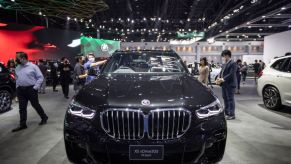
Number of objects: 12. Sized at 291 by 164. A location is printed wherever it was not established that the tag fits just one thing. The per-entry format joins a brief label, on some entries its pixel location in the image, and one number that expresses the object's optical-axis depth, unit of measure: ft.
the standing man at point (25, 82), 12.98
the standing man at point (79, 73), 20.94
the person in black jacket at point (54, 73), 31.52
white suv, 16.69
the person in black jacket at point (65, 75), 25.48
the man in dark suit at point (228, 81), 14.93
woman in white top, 20.13
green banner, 51.80
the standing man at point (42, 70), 29.14
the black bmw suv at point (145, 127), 5.87
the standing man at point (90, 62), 20.01
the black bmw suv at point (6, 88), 17.51
